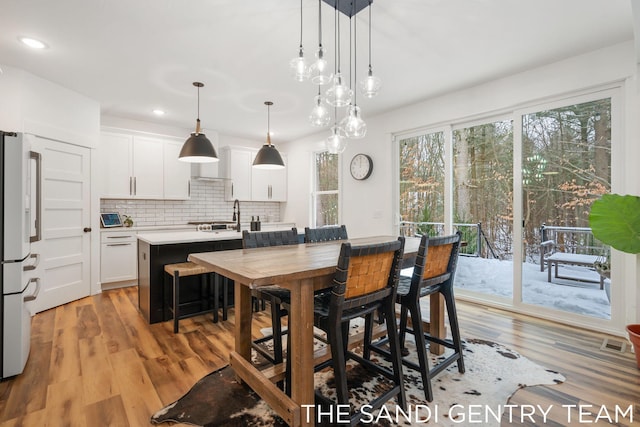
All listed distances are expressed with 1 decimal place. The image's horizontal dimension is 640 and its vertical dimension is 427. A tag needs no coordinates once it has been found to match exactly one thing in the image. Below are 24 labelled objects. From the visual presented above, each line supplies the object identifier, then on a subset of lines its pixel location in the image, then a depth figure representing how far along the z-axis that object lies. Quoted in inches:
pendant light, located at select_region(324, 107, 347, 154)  114.2
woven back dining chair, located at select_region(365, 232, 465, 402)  73.8
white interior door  138.1
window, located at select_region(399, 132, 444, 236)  163.8
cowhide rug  66.7
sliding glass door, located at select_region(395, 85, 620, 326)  117.7
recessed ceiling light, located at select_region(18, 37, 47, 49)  105.0
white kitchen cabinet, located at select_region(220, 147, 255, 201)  226.7
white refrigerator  80.6
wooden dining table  57.7
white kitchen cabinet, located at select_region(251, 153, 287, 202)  240.6
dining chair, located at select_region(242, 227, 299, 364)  76.8
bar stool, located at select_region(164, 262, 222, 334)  114.5
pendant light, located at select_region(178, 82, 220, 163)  128.2
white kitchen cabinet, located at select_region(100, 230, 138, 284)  168.2
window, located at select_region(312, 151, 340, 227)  222.1
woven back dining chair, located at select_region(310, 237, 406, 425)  59.1
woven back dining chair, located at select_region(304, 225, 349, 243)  107.5
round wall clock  189.2
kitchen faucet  170.7
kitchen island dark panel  122.4
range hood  212.5
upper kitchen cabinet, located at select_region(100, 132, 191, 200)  177.5
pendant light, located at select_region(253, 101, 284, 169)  148.2
